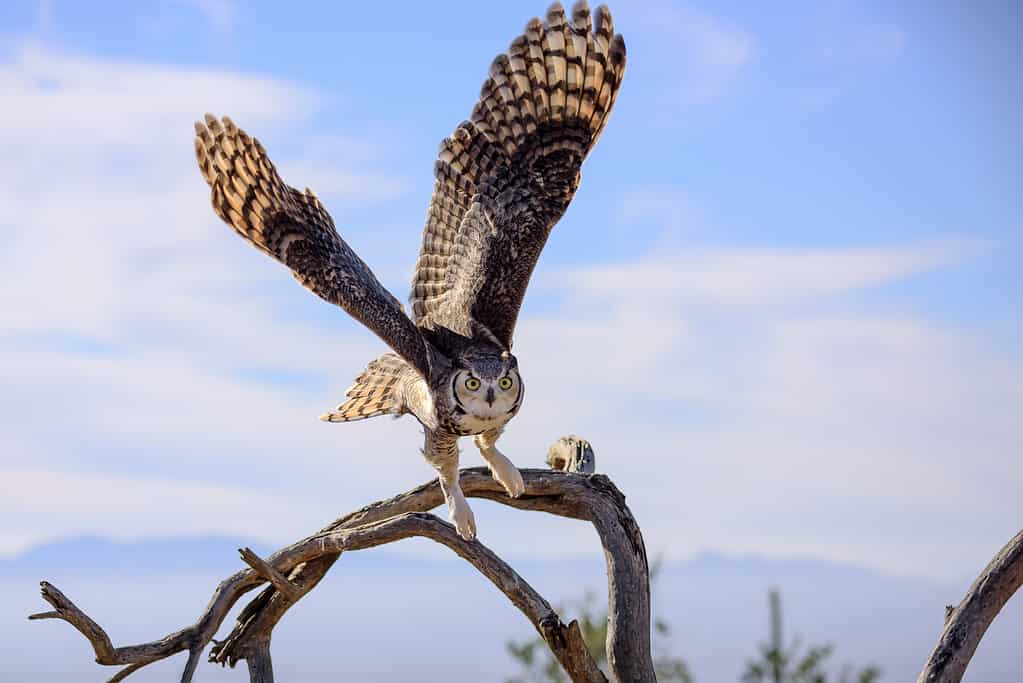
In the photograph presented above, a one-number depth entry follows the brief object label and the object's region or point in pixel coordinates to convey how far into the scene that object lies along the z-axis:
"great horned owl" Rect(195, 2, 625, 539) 7.08
